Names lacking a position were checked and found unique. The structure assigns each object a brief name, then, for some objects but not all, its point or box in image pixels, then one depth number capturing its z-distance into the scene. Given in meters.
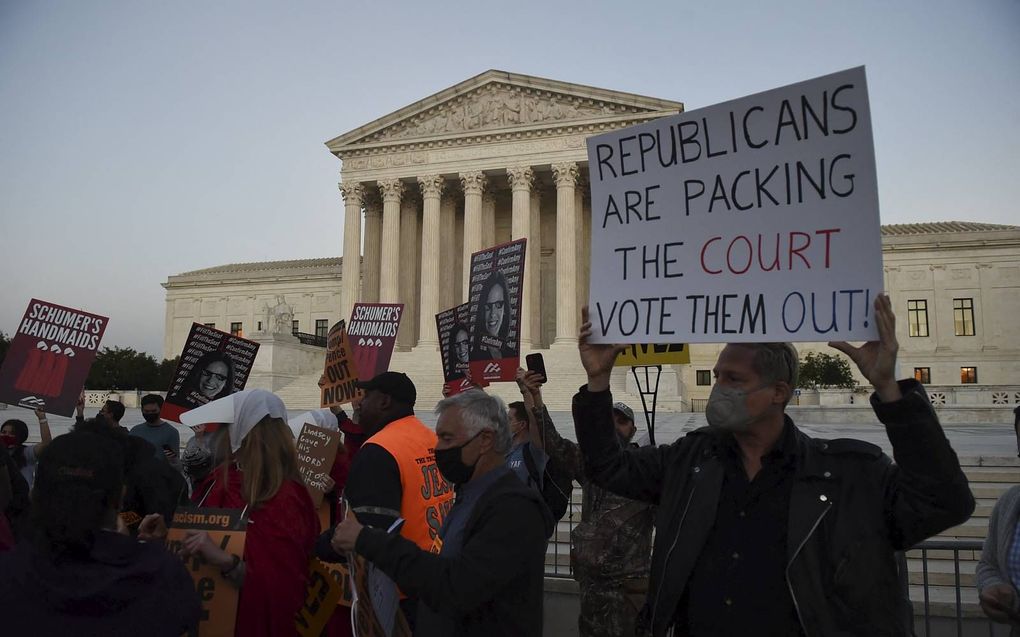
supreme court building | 39.94
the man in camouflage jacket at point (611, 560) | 4.30
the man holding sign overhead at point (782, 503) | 2.19
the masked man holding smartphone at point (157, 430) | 7.57
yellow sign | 4.43
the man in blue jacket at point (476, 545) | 2.33
